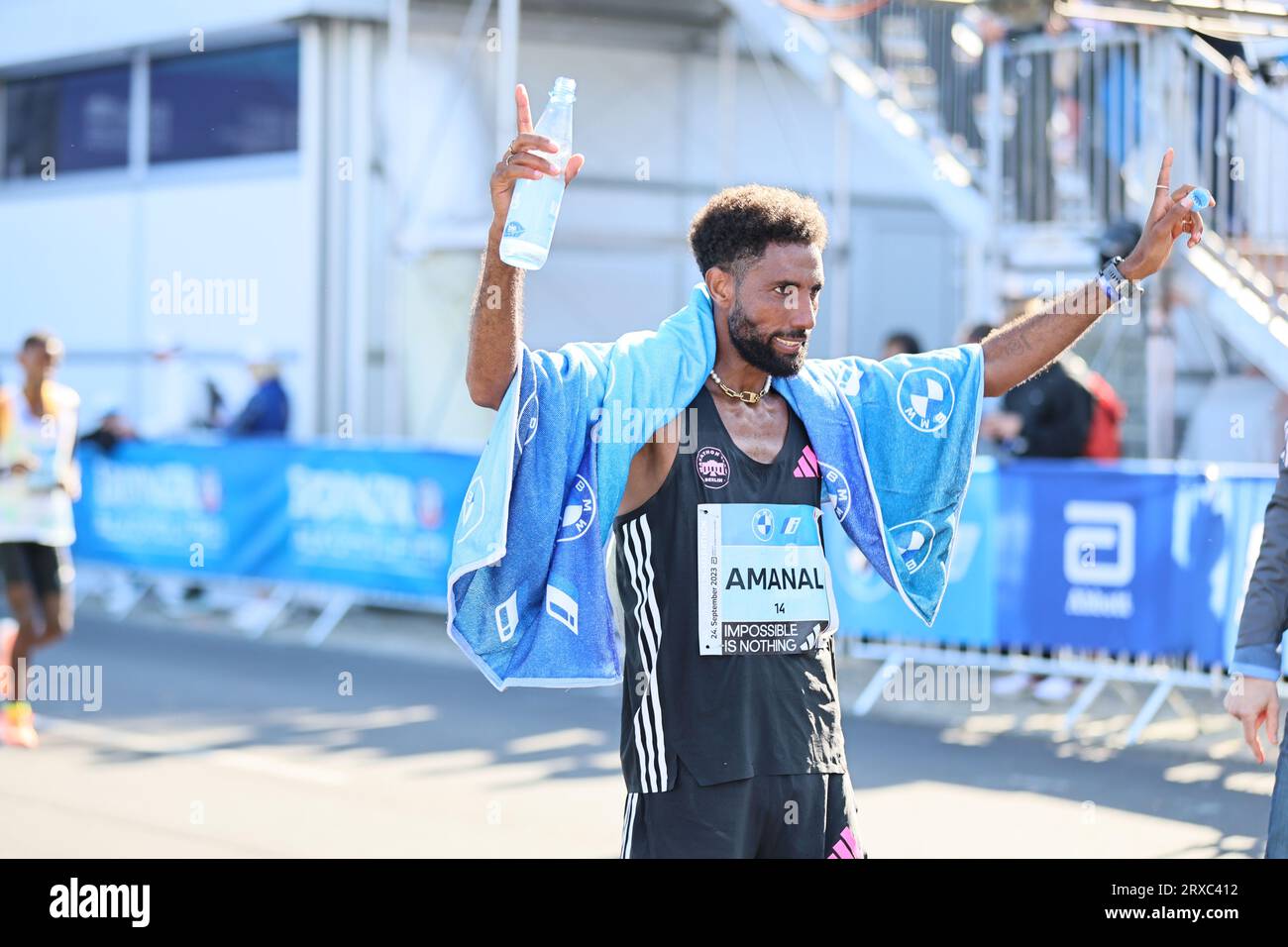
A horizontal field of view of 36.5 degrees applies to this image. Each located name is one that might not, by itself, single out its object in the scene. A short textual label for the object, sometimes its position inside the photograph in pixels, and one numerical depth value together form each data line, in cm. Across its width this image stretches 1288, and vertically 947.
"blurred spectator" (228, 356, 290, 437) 1667
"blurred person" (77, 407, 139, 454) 1638
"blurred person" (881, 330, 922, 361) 1307
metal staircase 1260
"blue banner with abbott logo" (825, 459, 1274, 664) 992
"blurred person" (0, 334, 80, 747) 1066
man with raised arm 422
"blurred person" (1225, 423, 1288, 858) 439
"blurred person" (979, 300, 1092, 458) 1177
